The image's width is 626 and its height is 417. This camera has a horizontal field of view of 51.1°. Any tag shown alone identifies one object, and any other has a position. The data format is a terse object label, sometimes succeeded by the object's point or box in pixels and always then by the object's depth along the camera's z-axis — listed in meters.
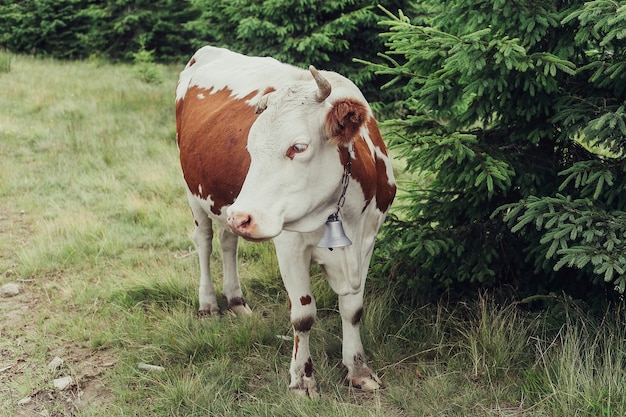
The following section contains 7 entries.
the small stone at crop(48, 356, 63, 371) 3.95
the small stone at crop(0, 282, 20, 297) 5.01
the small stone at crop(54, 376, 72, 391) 3.75
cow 2.75
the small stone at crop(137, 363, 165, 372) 3.74
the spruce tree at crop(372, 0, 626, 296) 3.17
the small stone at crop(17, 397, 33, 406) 3.60
